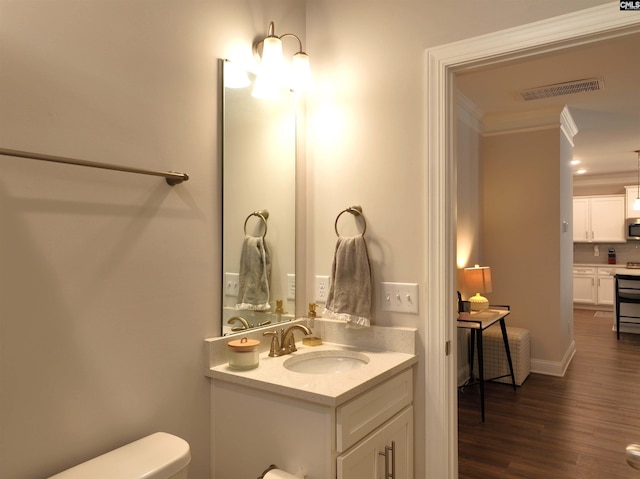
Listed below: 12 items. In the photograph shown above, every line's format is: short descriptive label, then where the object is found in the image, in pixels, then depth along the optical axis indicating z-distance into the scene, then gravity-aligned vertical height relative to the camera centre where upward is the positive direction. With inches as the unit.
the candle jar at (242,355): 65.1 -14.9
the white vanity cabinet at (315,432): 56.0 -24.6
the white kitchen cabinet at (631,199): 308.1 +37.4
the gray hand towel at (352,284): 75.3 -5.3
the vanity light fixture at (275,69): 72.5 +31.5
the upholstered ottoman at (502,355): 160.9 -37.4
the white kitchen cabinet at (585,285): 323.3 -23.6
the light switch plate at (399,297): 73.1 -7.3
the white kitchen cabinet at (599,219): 318.3 +25.0
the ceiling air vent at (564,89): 143.4 +55.4
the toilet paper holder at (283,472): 56.9 -28.5
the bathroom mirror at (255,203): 70.6 +8.6
